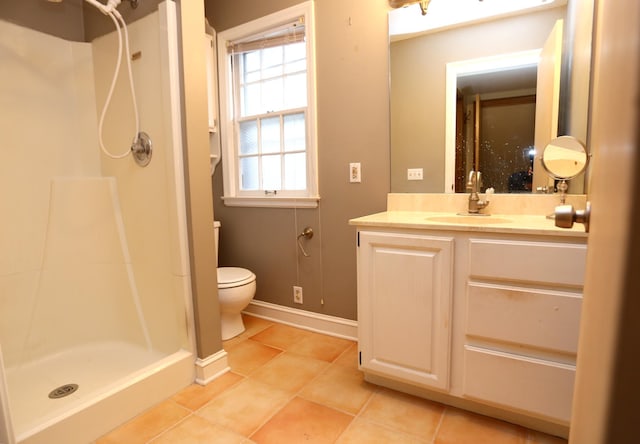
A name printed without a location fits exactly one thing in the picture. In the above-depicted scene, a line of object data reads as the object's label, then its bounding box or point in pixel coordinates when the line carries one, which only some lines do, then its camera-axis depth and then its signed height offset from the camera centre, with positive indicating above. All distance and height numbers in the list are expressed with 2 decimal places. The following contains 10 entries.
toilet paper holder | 2.36 -0.32
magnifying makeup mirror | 1.42 +0.12
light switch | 2.13 +0.10
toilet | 2.20 -0.68
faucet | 1.80 -0.04
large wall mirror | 1.63 +0.48
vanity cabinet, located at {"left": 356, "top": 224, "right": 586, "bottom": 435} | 1.28 -0.53
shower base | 1.31 -0.93
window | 2.29 +0.57
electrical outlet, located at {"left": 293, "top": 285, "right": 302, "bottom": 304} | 2.47 -0.75
